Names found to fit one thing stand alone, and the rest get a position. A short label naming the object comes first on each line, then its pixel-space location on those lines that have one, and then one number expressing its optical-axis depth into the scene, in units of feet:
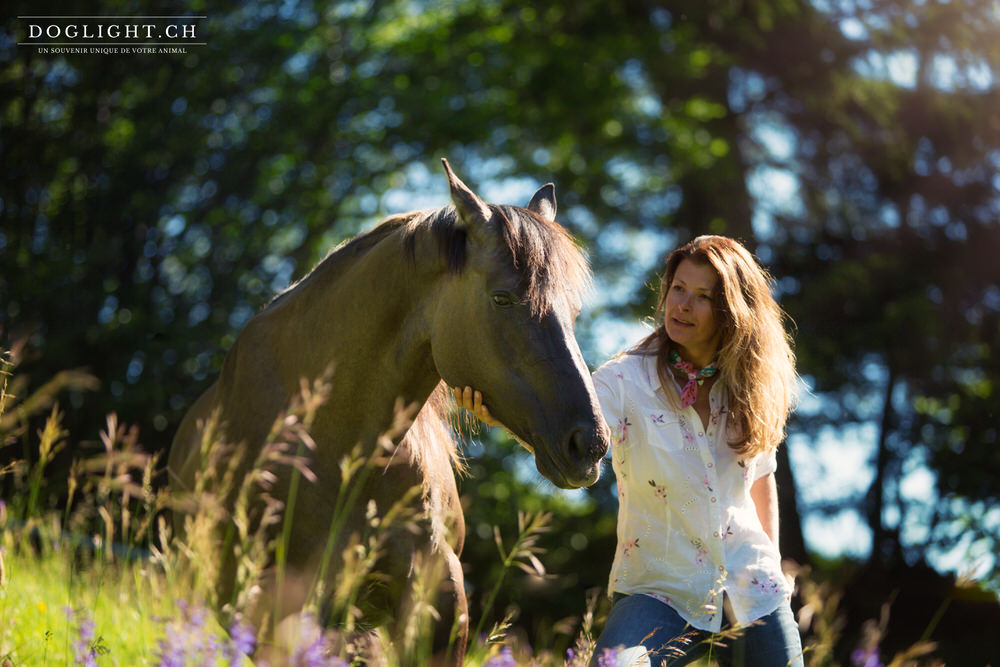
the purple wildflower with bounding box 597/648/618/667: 17.90
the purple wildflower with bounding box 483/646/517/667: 17.65
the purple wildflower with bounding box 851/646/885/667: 17.66
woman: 19.59
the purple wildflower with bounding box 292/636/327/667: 17.11
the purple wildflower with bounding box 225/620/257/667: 17.07
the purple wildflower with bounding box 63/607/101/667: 17.55
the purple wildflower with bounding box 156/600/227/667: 17.15
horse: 18.95
